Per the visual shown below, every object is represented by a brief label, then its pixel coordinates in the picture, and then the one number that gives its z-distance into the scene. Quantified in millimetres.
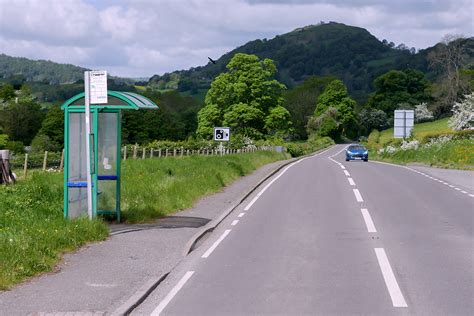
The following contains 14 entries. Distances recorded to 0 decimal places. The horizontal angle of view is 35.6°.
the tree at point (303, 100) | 147375
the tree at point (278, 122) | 88938
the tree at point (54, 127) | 105356
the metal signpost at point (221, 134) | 45344
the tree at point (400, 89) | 135625
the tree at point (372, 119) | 134500
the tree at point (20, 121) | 113394
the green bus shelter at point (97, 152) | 14523
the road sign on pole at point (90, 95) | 13656
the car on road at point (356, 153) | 59250
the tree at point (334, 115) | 130000
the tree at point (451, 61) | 84188
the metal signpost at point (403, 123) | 68250
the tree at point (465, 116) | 68188
